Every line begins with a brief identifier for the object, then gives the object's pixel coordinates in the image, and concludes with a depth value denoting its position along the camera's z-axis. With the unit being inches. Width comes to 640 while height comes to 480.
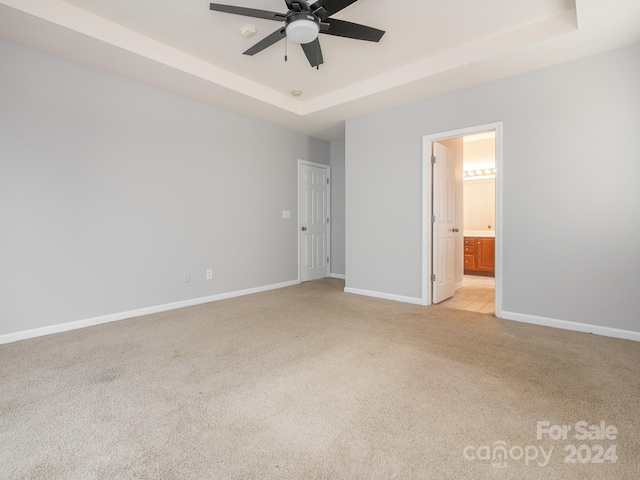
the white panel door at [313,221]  224.7
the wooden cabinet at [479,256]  250.5
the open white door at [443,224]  161.8
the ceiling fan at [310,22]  85.3
